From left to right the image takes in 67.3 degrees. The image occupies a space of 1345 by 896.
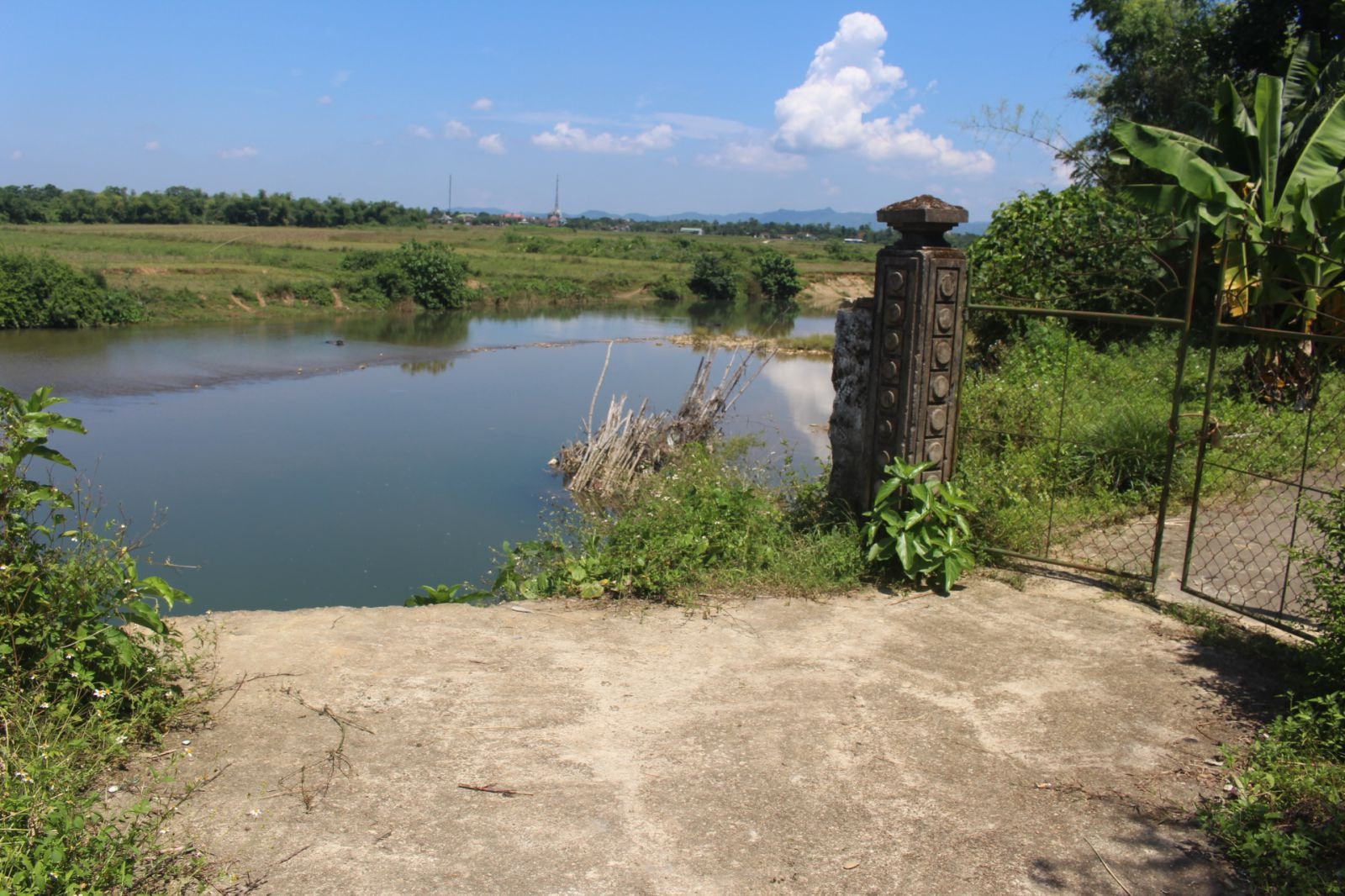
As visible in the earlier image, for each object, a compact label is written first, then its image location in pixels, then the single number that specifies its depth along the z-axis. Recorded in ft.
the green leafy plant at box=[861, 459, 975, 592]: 17.58
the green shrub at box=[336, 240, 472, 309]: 119.65
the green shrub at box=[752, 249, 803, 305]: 156.25
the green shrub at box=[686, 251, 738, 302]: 152.56
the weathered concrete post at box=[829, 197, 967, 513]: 17.65
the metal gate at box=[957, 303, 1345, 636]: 17.15
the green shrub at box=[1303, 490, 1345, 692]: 12.51
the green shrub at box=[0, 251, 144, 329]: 82.48
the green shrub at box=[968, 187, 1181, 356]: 39.93
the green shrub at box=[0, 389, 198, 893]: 9.68
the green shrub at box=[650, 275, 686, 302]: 152.25
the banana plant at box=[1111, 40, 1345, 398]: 28.94
